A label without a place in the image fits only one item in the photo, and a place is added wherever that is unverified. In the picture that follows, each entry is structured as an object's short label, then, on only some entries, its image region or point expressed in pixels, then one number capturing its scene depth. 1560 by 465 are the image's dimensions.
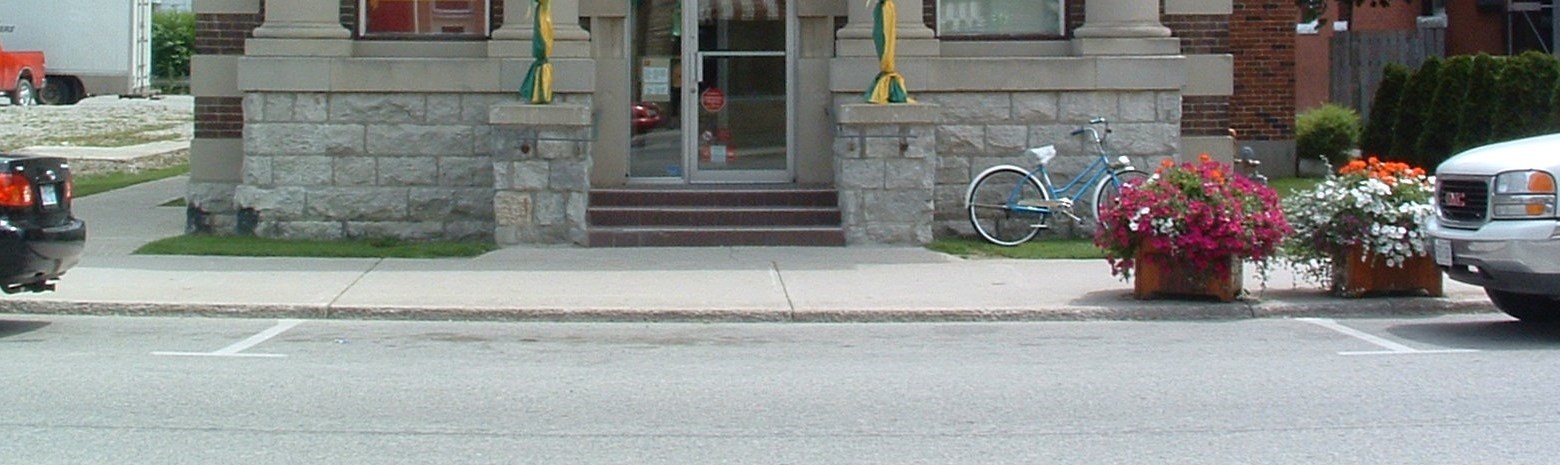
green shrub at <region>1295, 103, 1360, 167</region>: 21.48
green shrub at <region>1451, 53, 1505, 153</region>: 19.59
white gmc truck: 9.82
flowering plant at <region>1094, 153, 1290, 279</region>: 11.52
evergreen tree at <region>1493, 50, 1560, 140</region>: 19.22
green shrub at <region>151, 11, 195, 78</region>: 65.50
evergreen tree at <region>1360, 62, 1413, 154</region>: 21.38
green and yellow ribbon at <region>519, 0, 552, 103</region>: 14.57
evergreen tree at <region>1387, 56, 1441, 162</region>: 20.45
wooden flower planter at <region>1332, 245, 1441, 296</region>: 11.92
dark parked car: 10.24
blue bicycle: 15.20
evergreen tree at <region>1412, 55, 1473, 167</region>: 19.92
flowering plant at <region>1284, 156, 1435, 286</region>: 11.57
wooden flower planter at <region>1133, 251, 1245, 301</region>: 11.82
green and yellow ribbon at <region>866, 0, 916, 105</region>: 14.54
